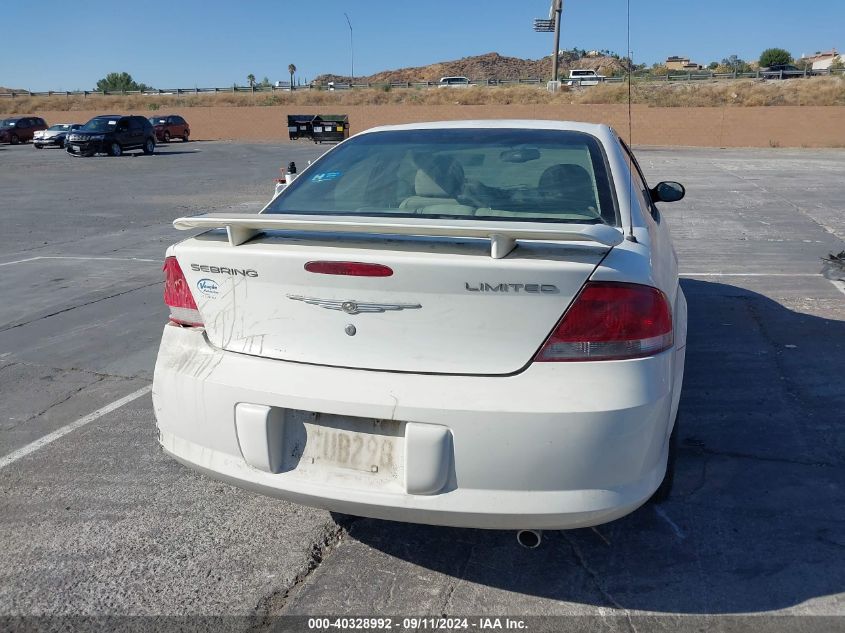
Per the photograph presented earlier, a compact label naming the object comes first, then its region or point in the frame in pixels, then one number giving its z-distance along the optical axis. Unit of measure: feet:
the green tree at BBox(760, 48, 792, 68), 291.83
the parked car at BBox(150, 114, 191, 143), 150.92
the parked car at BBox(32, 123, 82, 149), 131.13
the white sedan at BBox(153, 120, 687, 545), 7.90
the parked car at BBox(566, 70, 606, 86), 187.62
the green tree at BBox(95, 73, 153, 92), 343.13
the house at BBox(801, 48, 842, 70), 328.90
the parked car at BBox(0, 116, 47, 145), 145.22
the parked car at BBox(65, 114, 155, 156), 104.17
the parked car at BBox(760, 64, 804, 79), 175.48
